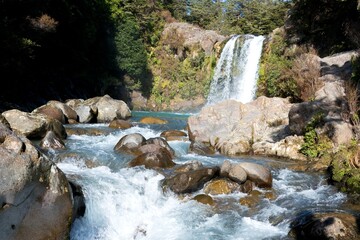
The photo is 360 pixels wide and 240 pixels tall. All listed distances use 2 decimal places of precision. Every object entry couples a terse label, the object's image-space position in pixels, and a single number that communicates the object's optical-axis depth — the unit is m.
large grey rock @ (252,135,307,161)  12.24
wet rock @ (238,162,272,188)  9.27
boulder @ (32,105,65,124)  16.89
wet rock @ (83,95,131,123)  20.42
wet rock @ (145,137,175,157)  12.58
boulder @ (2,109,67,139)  13.02
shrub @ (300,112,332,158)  11.59
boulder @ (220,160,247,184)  9.16
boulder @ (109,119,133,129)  17.47
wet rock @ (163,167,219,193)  8.81
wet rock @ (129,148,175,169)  10.50
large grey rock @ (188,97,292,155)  13.77
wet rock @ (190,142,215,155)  13.39
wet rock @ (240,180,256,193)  8.98
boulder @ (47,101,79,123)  18.36
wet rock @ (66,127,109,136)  15.25
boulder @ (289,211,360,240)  6.17
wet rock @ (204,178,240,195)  8.89
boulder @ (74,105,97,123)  19.42
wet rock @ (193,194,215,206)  8.34
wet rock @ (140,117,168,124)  20.13
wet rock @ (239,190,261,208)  8.26
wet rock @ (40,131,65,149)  11.93
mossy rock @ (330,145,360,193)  8.50
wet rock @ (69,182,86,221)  6.63
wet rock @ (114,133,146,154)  12.26
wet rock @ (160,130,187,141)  15.61
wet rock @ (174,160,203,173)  10.11
